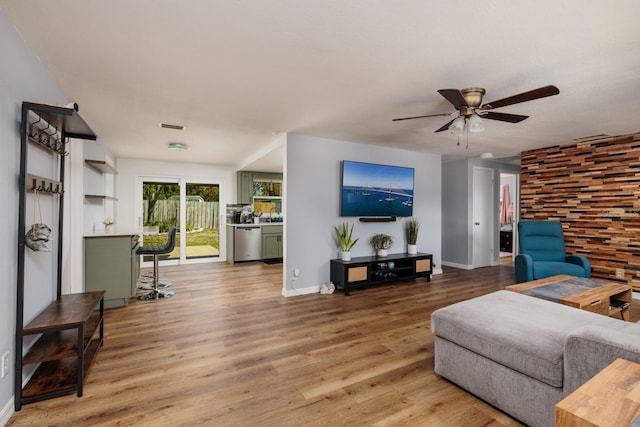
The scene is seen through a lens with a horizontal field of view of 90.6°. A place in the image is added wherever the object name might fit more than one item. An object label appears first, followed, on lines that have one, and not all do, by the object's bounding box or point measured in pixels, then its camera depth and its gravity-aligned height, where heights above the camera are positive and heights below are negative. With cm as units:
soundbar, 500 -5
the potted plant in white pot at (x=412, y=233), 530 -29
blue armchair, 406 -55
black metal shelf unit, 181 -52
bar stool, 416 -48
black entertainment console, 442 -81
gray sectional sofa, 143 -71
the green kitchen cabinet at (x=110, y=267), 359 -60
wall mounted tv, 474 +41
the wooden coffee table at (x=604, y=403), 85 -54
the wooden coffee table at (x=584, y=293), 267 -69
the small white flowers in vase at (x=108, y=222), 445 -10
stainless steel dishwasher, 686 -60
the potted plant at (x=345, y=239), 463 -35
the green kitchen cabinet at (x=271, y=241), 712 -58
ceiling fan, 231 +89
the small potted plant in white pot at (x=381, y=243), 496 -44
